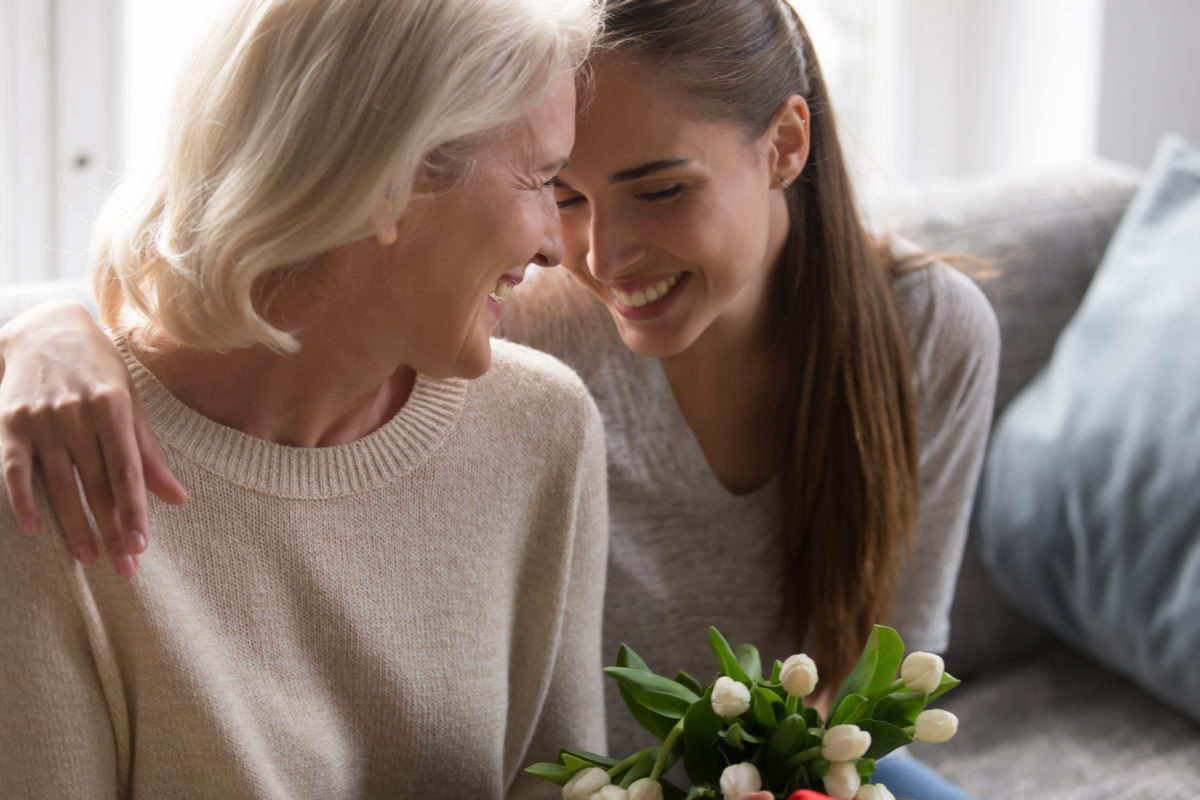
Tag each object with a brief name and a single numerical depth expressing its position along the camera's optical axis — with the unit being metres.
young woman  1.21
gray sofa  1.62
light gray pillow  1.61
